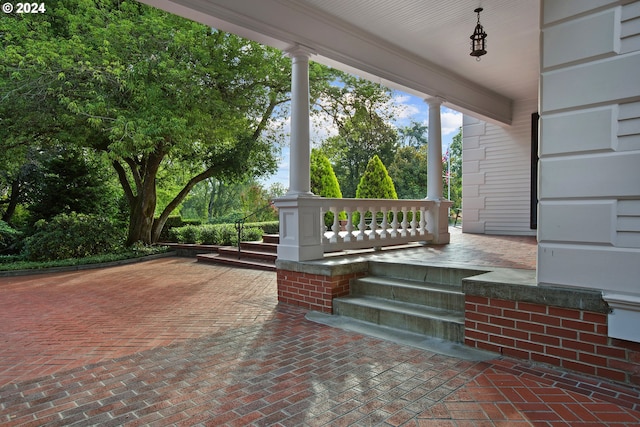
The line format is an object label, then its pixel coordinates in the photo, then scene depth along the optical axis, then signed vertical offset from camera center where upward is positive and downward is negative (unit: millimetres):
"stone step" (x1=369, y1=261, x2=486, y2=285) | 3889 -689
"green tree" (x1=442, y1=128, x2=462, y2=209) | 30422 +3407
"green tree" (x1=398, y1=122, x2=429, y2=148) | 32591 +6273
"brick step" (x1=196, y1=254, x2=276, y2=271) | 7961 -1148
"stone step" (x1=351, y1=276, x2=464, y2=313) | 3645 -846
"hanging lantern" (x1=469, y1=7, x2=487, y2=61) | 4590 +2025
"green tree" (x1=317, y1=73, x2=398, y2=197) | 10344 +2835
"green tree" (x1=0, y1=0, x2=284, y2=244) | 7578 +2737
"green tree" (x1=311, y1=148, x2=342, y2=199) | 10227 +785
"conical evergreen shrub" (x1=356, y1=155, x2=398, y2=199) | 9453 +618
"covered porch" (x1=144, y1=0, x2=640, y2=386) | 2449 +464
